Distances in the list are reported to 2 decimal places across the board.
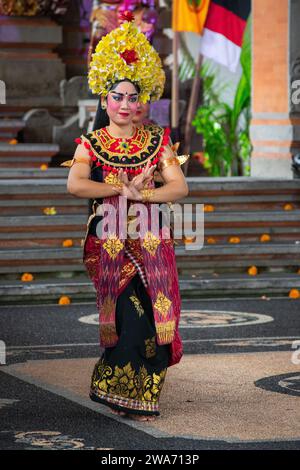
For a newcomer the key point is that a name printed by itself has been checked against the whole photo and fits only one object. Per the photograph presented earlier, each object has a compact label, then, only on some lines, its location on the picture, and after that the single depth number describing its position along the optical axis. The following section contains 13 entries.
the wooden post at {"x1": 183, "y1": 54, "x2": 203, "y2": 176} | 21.28
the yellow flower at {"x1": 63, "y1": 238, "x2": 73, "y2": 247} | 16.39
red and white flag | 21.17
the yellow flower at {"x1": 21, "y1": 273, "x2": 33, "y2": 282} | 15.66
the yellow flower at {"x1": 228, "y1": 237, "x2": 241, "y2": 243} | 16.95
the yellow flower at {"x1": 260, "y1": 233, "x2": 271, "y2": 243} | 17.17
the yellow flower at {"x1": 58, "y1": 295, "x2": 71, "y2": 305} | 14.67
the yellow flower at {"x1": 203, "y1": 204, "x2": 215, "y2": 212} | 17.53
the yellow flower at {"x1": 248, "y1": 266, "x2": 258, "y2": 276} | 16.20
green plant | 23.02
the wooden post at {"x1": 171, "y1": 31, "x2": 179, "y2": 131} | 20.20
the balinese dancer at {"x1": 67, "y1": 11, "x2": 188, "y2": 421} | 8.81
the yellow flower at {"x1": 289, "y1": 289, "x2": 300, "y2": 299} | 15.14
